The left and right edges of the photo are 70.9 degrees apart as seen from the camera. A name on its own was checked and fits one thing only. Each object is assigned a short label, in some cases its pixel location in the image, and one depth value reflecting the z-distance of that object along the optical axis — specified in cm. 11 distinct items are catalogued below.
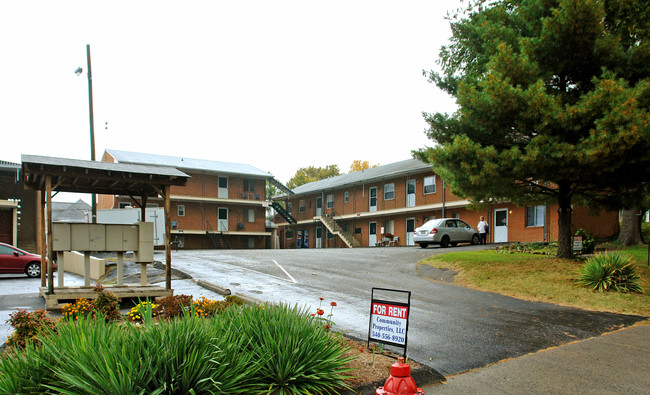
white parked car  2578
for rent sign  563
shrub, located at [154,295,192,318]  740
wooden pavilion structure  946
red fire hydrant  382
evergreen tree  1184
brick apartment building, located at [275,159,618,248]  2876
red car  1733
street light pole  1837
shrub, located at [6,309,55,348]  536
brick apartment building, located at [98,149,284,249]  4150
